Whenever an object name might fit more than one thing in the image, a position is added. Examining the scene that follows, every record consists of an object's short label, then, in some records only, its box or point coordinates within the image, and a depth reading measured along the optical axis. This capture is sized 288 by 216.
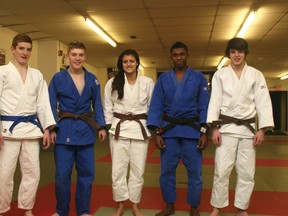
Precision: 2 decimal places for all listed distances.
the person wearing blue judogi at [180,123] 2.89
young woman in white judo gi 2.96
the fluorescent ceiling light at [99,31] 6.59
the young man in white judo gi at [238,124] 2.77
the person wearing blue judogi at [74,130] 2.78
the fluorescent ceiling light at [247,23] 6.17
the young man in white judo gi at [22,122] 2.59
